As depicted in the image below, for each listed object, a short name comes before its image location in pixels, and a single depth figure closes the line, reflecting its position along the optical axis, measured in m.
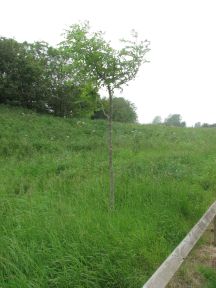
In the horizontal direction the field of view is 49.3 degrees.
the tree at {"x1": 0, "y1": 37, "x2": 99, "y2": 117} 14.80
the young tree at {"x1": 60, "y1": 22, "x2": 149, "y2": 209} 3.46
